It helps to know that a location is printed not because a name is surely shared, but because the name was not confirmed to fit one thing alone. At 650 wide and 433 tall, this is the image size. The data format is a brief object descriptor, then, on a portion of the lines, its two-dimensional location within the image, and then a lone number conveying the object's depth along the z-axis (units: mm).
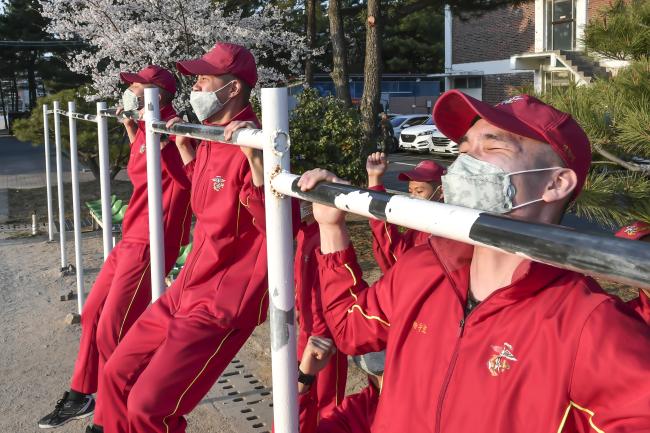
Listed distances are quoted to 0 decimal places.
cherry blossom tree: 13227
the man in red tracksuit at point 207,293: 3002
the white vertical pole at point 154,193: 3359
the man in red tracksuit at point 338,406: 2830
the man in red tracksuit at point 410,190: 3502
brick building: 26891
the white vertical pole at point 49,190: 9727
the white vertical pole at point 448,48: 35219
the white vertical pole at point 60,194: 8133
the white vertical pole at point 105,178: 4793
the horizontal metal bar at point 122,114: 3899
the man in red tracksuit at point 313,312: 3586
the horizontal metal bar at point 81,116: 4974
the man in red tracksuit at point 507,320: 1425
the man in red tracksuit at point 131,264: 4184
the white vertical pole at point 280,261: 1981
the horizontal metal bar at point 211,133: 2176
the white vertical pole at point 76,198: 6211
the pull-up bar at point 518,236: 1019
